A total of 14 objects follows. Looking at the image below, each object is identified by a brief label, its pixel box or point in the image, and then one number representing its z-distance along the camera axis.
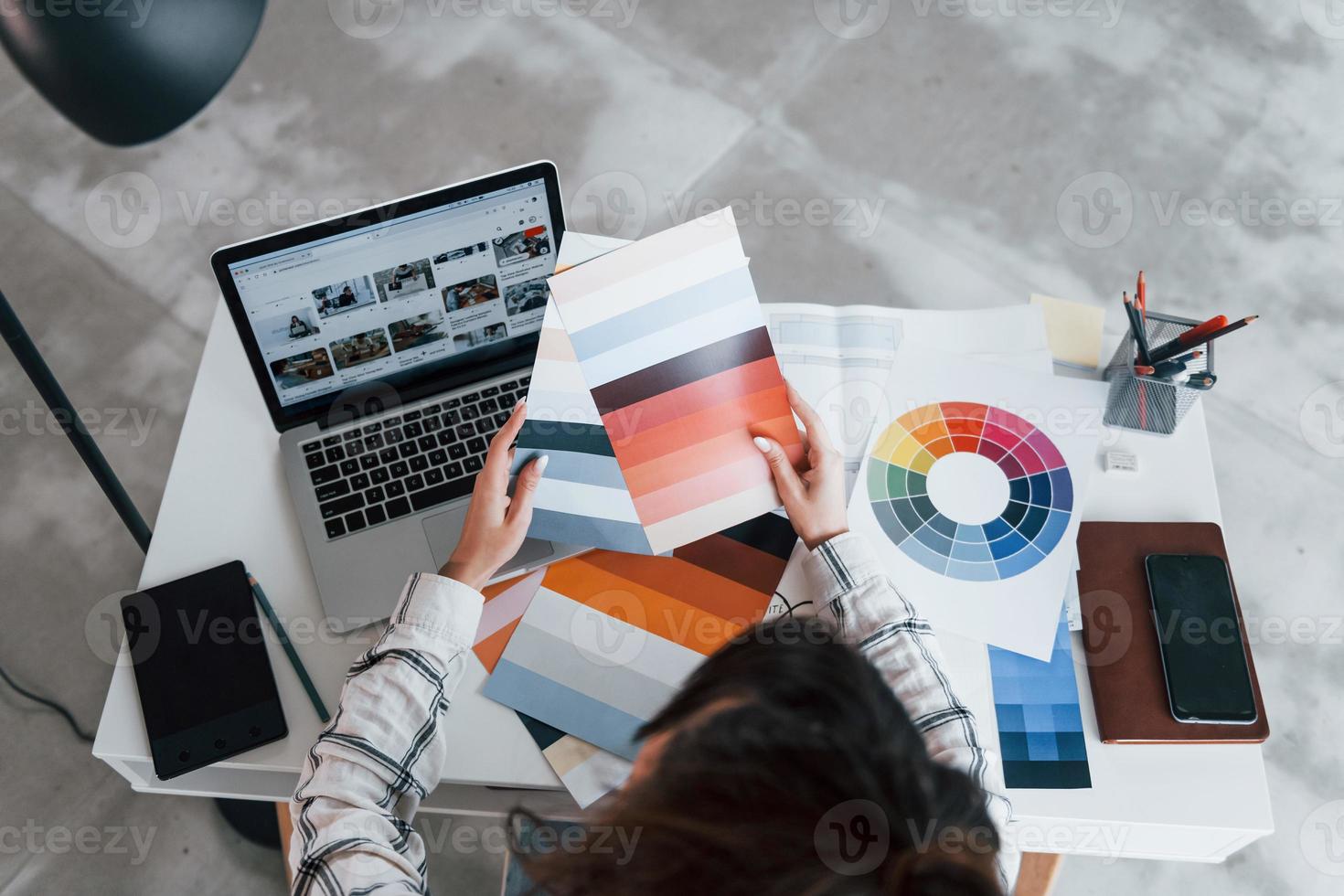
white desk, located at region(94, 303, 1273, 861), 0.96
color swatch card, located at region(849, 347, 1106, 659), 1.04
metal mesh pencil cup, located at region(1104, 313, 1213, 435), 1.11
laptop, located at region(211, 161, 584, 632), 1.00
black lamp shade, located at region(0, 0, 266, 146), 0.62
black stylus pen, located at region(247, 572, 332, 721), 1.00
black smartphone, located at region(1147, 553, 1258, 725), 0.96
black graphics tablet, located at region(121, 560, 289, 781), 0.97
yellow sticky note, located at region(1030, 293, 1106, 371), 1.20
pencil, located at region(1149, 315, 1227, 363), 1.01
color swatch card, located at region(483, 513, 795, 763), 0.99
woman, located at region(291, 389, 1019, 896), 0.58
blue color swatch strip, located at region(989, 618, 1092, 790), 0.97
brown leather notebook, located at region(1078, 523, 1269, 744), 0.97
